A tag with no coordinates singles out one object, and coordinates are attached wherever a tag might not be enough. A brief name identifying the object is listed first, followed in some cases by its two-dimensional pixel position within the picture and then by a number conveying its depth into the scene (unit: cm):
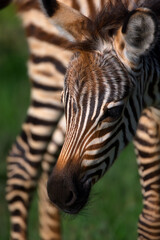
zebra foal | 1137
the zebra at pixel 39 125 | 1570
